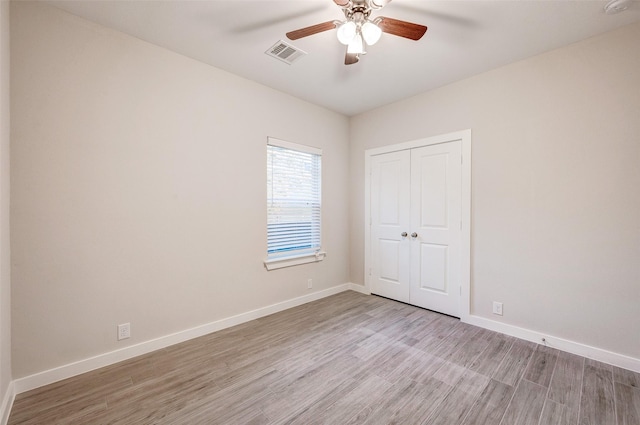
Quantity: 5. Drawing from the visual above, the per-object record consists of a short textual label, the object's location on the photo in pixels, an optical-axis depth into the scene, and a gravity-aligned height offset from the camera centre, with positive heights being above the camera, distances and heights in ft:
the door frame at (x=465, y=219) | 10.12 -0.26
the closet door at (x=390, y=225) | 12.19 -0.62
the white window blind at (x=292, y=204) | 11.19 +0.36
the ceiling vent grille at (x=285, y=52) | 8.21 +5.16
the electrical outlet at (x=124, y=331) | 7.59 -3.47
